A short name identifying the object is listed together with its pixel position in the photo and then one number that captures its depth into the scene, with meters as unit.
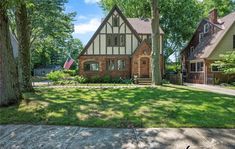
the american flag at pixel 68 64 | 21.99
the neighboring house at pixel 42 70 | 35.07
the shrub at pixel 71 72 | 21.72
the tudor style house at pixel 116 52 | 15.50
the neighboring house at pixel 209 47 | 13.90
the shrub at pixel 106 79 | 15.03
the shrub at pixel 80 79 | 14.76
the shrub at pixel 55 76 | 14.05
